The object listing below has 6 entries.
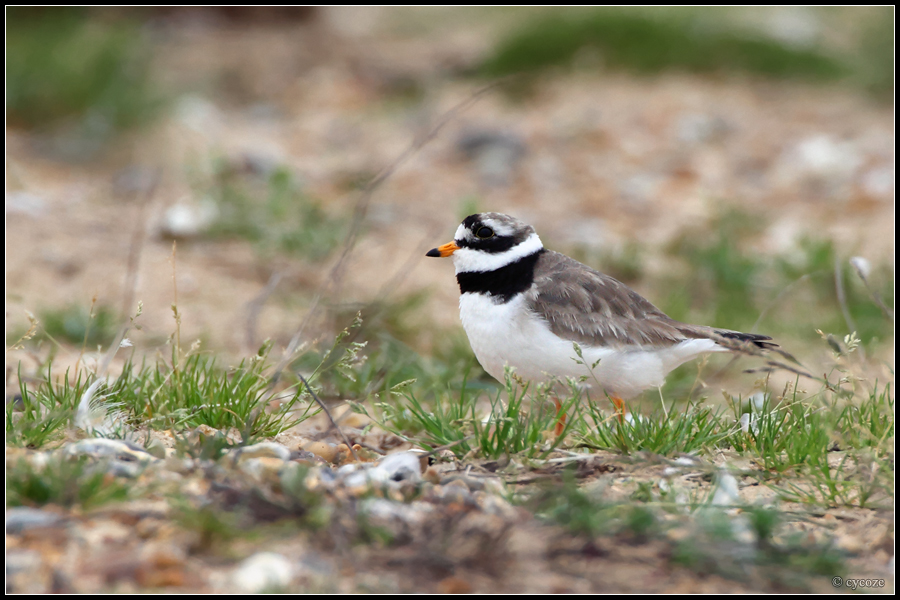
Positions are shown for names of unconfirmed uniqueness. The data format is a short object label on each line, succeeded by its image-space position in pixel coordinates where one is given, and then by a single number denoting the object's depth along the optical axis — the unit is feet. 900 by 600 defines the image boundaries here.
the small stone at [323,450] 23.32
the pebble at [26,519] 16.40
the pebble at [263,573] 15.12
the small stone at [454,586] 15.66
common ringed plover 24.89
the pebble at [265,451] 20.36
